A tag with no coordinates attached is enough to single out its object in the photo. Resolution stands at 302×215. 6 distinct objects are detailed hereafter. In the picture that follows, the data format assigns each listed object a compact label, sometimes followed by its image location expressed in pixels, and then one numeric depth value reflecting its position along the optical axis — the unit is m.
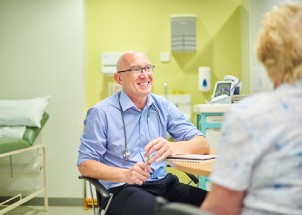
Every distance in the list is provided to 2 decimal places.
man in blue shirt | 1.61
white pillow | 3.25
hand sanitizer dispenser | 3.84
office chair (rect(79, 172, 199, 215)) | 1.56
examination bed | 2.88
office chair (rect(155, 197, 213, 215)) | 0.77
